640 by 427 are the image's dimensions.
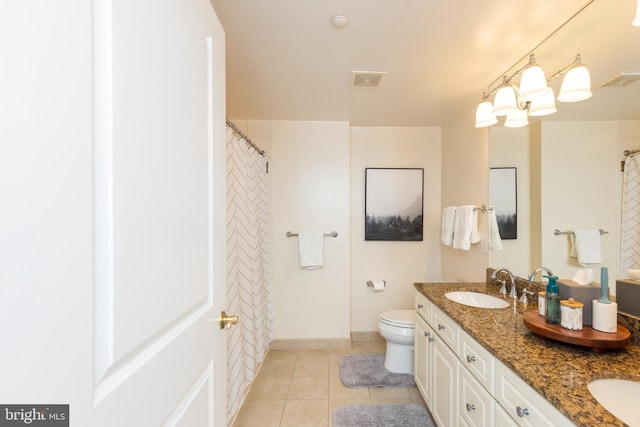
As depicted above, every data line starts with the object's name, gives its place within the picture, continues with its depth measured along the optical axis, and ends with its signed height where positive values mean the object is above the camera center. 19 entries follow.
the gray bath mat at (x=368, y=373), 2.19 -1.33
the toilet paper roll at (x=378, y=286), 2.87 -0.73
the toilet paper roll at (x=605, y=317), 1.06 -0.40
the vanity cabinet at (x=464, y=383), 0.90 -0.72
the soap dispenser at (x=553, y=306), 1.16 -0.38
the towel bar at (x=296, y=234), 2.82 -0.18
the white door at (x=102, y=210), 0.35 +0.01
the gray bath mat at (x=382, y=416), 1.76 -1.32
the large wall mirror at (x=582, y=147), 1.20 +0.34
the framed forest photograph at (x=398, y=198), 2.95 +0.19
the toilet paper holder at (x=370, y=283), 2.96 -0.72
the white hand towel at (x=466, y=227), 2.22 -0.10
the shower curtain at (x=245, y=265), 1.73 -0.36
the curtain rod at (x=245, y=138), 1.72 +0.58
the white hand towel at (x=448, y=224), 2.52 -0.08
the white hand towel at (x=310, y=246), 2.75 -0.30
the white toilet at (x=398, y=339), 2.21 -1.00
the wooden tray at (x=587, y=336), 1.00 -0.46
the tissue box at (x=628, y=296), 1.12 -0.34
